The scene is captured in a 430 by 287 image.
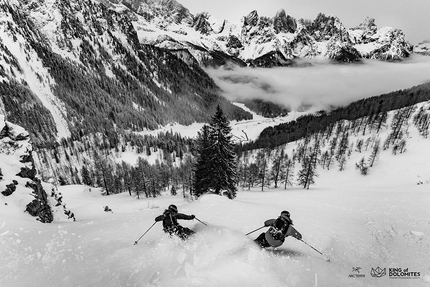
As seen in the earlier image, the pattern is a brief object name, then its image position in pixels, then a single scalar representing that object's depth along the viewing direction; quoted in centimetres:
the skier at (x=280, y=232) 779
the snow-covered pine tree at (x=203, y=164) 2419
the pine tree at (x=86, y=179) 11081
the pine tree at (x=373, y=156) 8531
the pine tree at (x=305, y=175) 5766
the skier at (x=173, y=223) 873
